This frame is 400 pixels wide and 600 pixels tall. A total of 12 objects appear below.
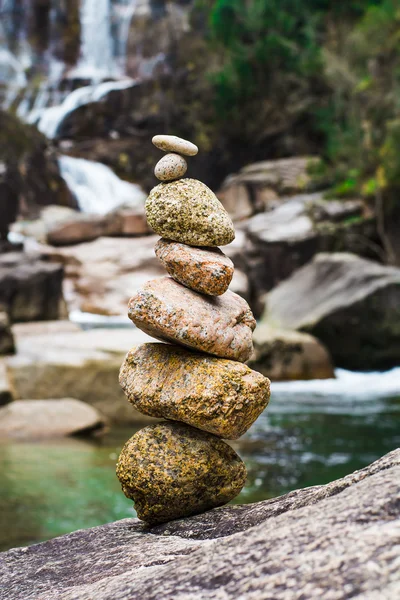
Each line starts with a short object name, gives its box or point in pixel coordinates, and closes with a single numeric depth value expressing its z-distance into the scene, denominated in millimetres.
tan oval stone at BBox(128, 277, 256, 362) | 3768
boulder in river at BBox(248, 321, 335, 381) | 14281
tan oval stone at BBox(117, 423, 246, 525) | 3697
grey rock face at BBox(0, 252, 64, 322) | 17623
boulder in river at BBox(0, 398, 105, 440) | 9172
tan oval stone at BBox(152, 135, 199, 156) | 4164
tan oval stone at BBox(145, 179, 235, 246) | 3979
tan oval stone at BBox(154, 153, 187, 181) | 4098
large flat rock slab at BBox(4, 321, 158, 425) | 10477
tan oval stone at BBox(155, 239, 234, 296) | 3902
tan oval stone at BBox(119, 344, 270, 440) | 3691
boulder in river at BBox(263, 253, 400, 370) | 14680
